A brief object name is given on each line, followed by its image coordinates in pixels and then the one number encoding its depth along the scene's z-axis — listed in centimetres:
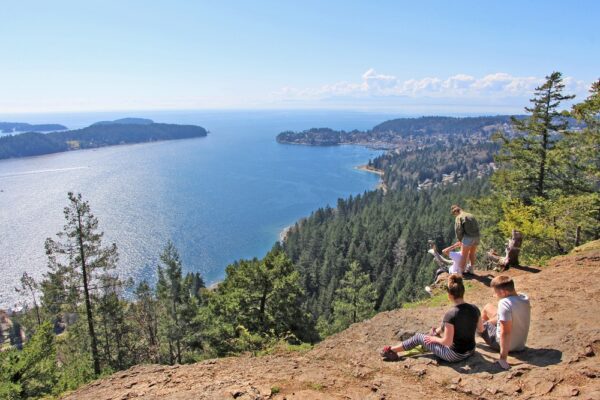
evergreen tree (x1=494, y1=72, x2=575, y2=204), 2028
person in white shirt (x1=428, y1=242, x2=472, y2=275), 1298
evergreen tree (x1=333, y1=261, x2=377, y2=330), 3556
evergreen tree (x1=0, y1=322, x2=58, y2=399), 1478
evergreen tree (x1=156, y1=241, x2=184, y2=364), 3166
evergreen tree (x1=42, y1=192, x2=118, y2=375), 2094
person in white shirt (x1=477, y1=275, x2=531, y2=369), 698
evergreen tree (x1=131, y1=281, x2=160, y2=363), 3972
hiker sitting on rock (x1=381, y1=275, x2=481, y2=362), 715
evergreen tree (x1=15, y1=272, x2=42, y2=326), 4716
